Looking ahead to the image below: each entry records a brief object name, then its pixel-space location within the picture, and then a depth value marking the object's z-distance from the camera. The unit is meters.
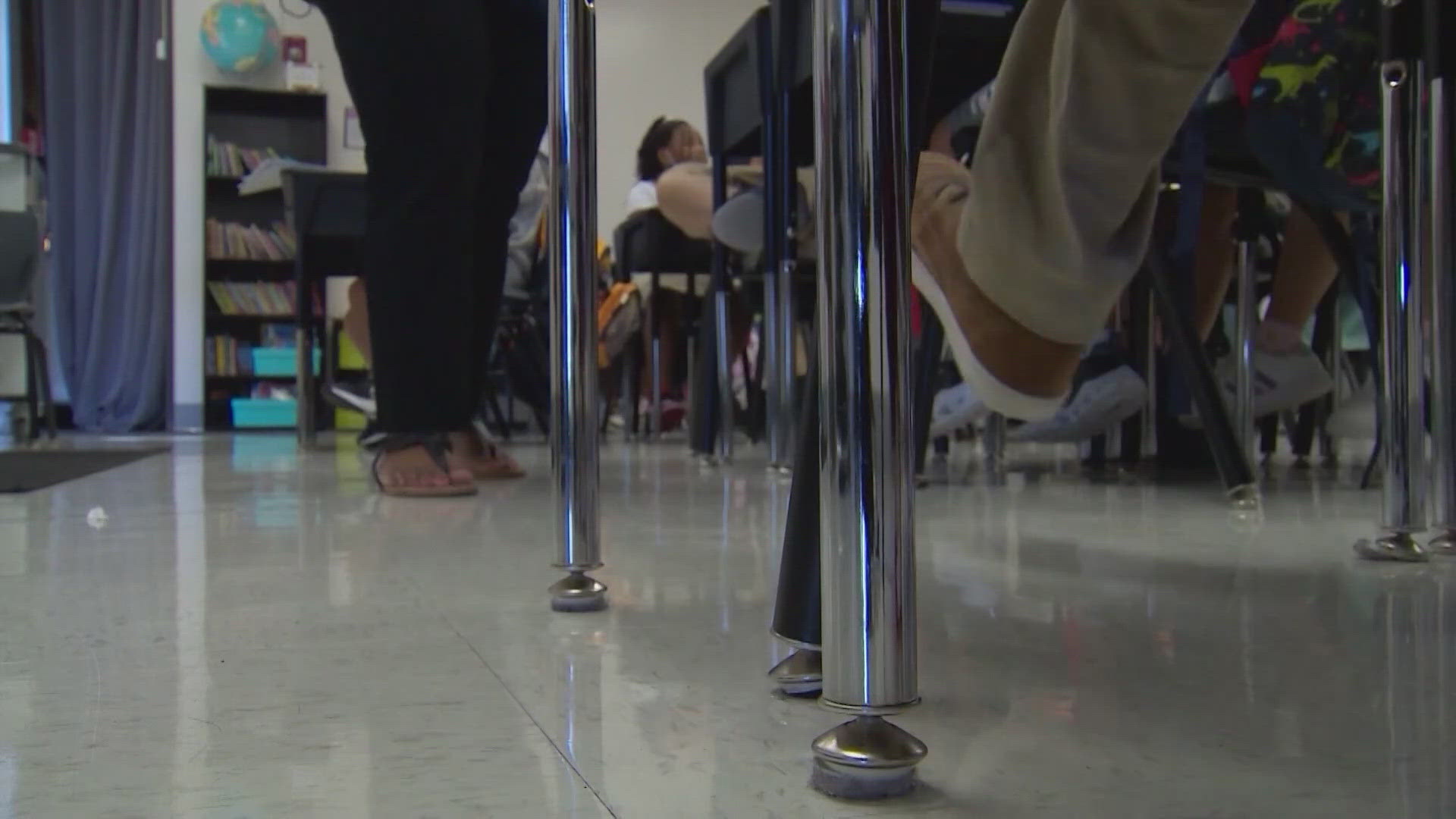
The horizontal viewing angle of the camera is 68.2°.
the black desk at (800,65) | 1.38
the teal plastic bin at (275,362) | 5.18
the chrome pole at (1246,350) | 1.51
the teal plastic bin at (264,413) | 5.07
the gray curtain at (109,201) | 5.48
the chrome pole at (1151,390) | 1.76
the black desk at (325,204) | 2.59
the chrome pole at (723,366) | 2.10
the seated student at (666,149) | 3.65
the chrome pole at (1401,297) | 0.80
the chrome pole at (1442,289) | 0.79
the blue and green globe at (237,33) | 5.15
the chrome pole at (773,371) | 1.90
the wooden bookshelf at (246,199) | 5.27
